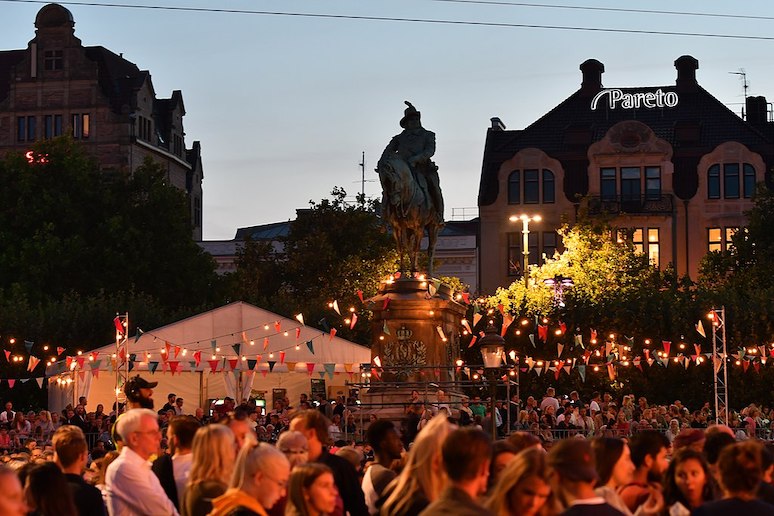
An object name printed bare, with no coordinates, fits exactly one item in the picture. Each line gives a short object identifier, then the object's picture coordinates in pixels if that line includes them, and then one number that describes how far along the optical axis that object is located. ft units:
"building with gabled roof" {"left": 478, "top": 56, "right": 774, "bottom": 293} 247.70
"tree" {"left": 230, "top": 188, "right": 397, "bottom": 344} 233.96
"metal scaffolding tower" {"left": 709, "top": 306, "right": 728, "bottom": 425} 117.91
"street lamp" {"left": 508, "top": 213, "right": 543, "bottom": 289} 204.41
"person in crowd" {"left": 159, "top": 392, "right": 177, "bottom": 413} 108.92
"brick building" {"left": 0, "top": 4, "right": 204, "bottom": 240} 272.92
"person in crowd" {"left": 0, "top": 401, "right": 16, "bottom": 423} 119.96
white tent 135.95
